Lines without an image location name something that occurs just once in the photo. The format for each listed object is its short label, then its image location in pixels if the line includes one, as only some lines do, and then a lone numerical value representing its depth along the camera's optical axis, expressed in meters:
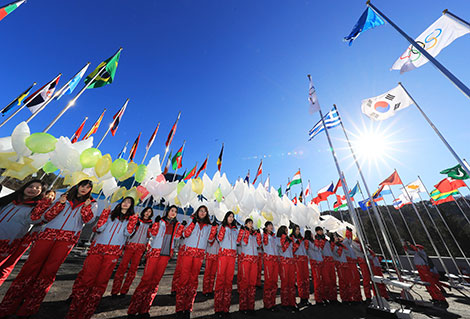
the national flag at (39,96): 7.04
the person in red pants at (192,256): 3.10
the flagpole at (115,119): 8.88
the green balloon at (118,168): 4.48
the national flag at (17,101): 6.53
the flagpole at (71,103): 5.96
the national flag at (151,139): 10.05
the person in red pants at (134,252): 3.93
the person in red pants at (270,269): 4.12
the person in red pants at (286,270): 4.30
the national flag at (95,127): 8.85
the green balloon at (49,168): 4.59
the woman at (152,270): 2.90
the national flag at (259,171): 10.61
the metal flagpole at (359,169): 6.11
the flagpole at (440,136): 4.89
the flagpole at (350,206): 4.29
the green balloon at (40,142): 3.28
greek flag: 7.33
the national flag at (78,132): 9.16
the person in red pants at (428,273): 5.88
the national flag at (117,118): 8.96
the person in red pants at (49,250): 2.23
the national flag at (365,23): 5.52
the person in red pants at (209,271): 4.91
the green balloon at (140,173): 5.29
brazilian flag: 7.13
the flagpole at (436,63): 3.49
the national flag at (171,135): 10.02
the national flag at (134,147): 9.65
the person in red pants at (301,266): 5.04
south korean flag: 7.11
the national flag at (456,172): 9.63
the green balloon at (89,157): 3.86
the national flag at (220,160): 8.58
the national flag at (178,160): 10.50
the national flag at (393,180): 10.64
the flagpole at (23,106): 5.96
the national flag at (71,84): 6.66
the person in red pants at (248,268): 3.69
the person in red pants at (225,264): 3.36
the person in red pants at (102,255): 2.45
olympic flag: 4.34
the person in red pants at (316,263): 5.16
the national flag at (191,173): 9.85
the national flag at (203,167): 9.10
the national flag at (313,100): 7.50
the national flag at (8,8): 4.36
